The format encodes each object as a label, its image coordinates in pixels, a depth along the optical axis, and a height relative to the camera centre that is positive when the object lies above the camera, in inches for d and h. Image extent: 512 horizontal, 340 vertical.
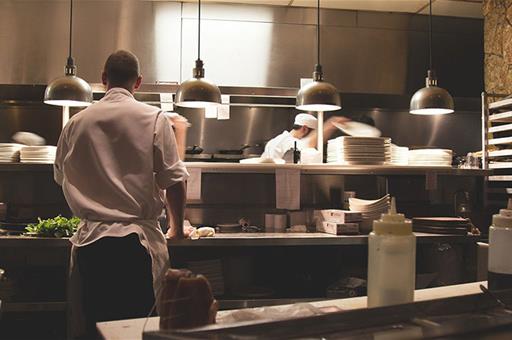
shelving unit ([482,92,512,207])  195.9 +14.0
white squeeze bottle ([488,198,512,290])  52.8 -6.3
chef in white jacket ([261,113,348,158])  243.9 +22.9
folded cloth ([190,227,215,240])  133.7 -12.3
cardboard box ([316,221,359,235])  145.7 -11.5
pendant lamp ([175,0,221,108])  144.7 +25.6
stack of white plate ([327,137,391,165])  164.6 +11.5
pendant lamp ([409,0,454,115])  167.8 +28.3
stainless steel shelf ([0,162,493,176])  156.8 +5.4
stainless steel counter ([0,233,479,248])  132.0 -14.1
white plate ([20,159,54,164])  160.8 +6.3
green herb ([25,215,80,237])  134.3 -11.6
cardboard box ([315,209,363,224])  146.2 -8.1
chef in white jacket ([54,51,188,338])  87.4 -2.4
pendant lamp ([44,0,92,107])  146.9 +25.9
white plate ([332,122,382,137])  249.0 +28.2
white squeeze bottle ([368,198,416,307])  44.9 -6.1
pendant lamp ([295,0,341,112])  151.9 +26.5
